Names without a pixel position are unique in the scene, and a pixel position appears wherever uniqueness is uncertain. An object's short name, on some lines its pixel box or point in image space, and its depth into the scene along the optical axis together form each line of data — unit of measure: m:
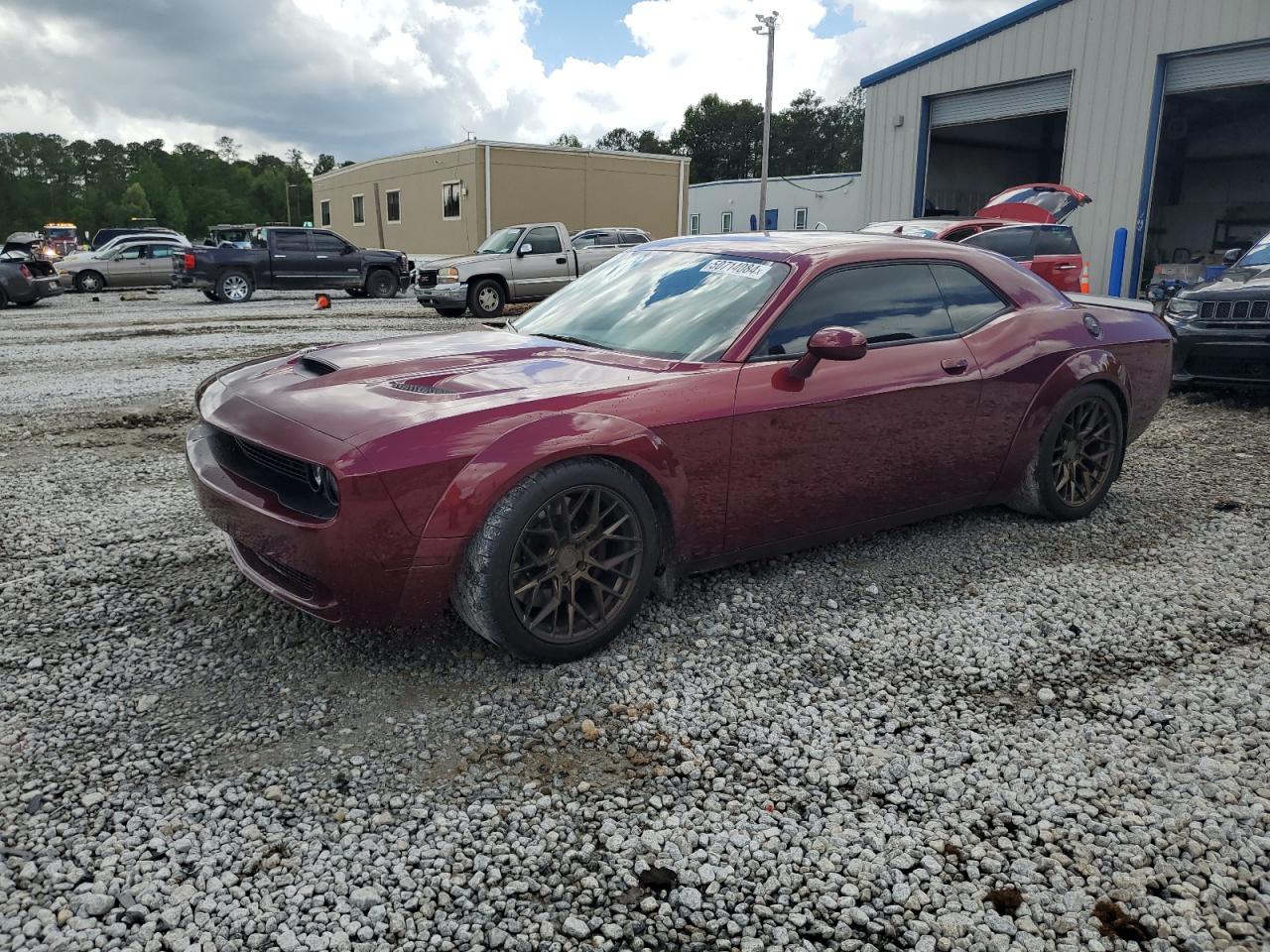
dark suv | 7.59
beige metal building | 30.27
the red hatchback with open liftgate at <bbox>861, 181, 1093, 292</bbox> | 11.27
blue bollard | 16.27
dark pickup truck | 20.38
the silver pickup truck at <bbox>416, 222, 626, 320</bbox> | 16.62
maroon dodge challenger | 2.95
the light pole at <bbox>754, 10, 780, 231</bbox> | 29.73
